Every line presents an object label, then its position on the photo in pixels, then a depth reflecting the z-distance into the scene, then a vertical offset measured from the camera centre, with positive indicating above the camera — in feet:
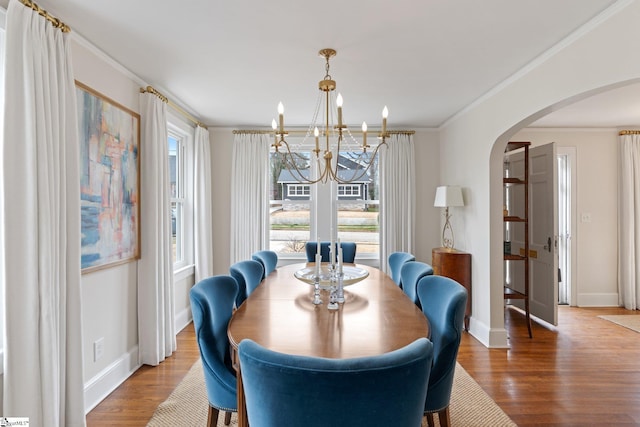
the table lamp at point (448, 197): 12.84 +0.54
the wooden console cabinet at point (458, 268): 12.43 -2.11
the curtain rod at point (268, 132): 15.44 +3.63
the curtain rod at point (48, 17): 5.85 +3.59
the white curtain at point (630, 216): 14.98 -0.32
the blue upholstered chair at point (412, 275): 7.97 -1.59
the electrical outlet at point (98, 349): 8.01 -3.24
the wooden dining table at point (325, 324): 4.75 -1.87
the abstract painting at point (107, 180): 7.64 +0.82
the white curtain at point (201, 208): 13.85 +0.19
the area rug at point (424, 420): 7.11 -4.42
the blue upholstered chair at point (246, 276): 8.34 -1.64
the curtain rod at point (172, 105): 10.00 +3.66
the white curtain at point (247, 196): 15.34 +0.73
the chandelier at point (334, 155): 14.20 +2.69
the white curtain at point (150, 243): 9.90 -0.87
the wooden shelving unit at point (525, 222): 12.05 -0.43
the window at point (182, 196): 13.51 +0.66
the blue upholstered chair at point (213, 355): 5.58 -2.44
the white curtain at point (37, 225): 5.53 -0.18
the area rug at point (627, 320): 12.84 -4.42
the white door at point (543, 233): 12.32 -0.90
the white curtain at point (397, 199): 15.42 +0.53
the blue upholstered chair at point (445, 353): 5.55 -2.36
